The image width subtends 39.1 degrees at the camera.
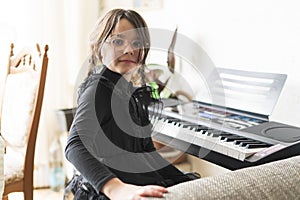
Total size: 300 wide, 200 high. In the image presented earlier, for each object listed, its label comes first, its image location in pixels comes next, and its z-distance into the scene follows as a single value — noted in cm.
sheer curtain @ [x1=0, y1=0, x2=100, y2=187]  274
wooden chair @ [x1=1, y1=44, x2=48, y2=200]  201
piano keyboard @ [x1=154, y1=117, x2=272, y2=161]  156
